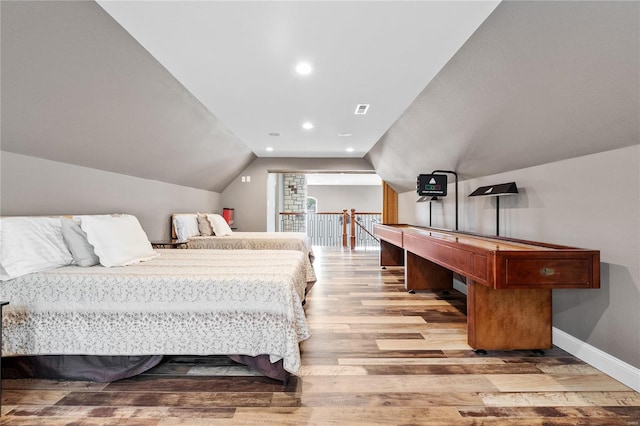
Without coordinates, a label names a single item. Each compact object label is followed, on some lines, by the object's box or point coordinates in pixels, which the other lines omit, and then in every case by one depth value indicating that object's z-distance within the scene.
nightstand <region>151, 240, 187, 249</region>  3.63
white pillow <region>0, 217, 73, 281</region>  1.83
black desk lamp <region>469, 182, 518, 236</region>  2.70
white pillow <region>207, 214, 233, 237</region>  4.82
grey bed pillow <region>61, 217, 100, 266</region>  2.17
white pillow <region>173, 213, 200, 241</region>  4.34
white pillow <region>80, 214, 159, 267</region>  2.21
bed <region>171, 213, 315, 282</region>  4.20
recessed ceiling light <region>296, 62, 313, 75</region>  2.53
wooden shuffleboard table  1.86
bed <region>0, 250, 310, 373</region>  1.77
